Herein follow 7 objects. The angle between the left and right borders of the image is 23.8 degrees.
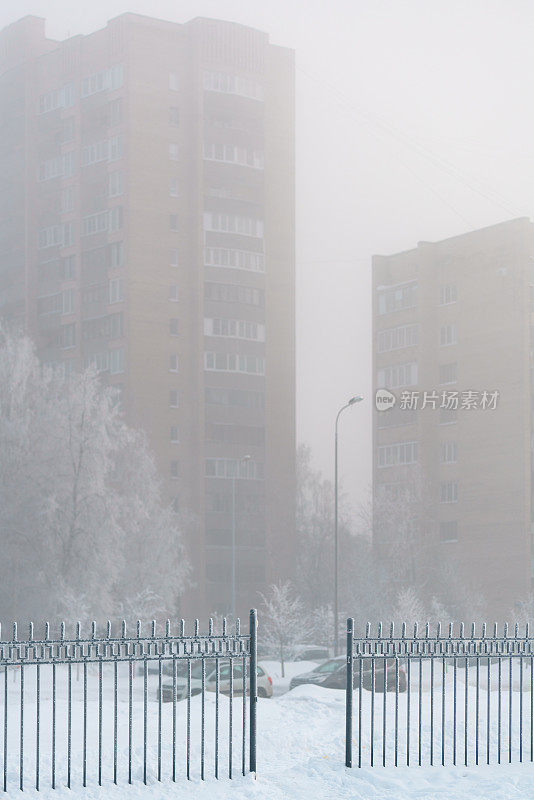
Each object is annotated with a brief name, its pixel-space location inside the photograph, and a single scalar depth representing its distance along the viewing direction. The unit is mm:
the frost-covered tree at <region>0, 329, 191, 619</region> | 45031
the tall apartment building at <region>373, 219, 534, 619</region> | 85188
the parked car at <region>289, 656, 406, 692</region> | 34406
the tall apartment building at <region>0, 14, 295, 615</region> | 86500
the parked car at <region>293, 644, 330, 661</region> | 58594
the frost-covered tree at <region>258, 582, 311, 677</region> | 57281
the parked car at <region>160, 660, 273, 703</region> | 32125
